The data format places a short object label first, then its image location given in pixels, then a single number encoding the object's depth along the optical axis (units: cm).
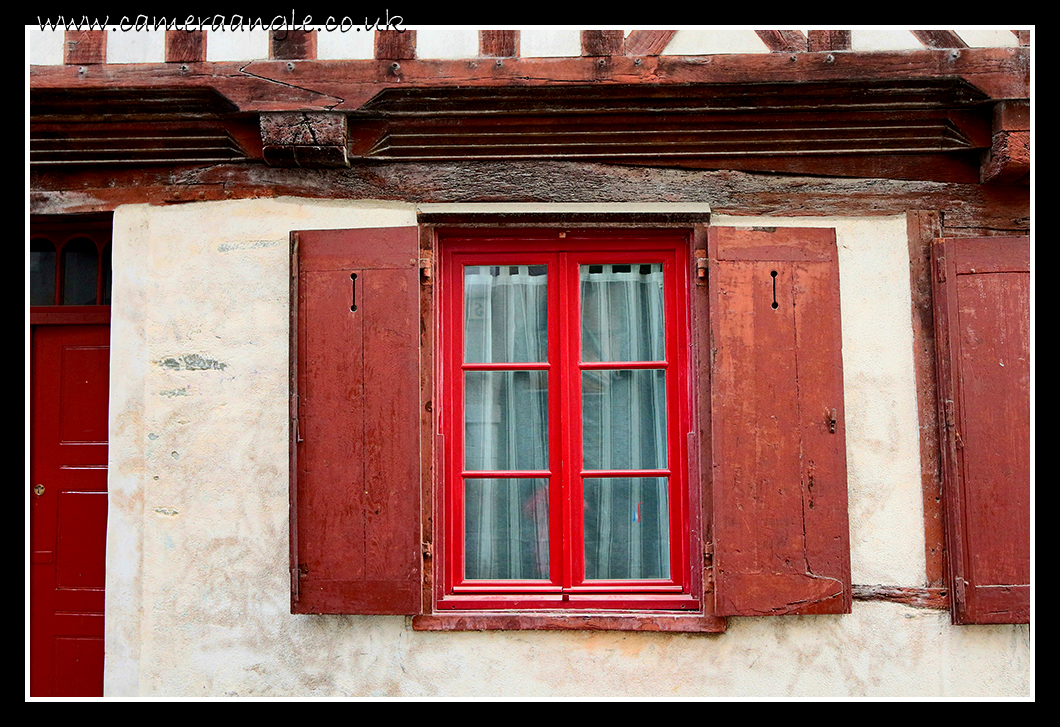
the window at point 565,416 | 322
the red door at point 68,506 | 339
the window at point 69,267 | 348
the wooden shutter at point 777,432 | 300
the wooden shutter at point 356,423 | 301
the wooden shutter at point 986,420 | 300
